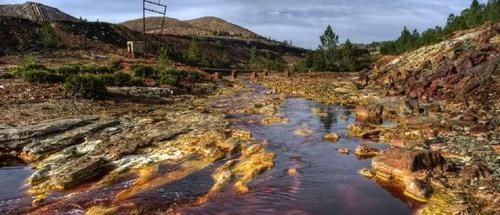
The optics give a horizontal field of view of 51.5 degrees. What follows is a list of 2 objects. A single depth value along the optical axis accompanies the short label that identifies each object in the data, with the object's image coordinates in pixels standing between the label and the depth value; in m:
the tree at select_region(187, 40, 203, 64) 81.68
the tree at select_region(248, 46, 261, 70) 91.81
